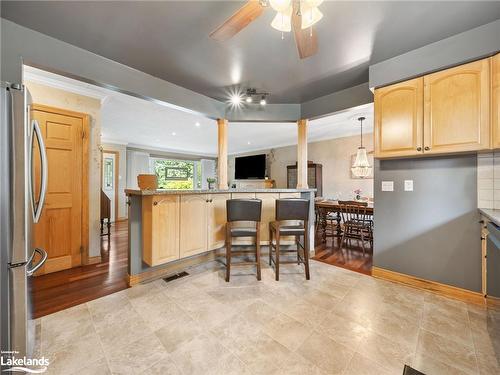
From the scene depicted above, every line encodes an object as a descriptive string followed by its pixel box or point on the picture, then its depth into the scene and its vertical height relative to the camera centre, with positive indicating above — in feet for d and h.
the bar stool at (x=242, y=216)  7.68 -1.12
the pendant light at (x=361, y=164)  13.75 +1.54
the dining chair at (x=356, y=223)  11.34 -2.10
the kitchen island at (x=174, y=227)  7.29 -1.60
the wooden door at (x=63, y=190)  8.10 -0.14
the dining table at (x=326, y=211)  12.64 -1.63
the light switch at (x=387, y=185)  7.73 +0.03
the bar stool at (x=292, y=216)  7.74 -1.14
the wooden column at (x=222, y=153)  10.71 +1.78
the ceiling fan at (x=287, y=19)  3.74 +3.39
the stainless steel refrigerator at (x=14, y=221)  3.28 -0.56
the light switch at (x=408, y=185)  7.32 +0.05
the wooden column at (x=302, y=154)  10.80 +1.75
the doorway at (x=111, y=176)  18.47 +1.01
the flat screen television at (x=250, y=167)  23.13 +2.32
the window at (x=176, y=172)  24.04 +1.87
